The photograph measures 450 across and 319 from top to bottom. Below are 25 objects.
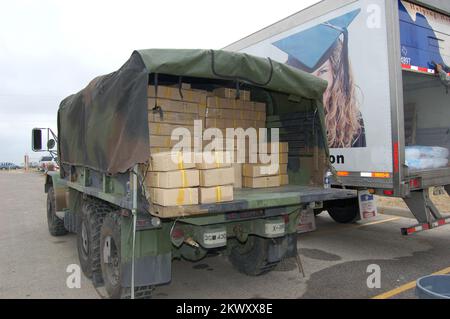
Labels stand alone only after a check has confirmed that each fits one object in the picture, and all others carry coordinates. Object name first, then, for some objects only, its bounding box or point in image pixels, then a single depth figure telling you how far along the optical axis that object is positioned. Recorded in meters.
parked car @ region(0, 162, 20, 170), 61.88
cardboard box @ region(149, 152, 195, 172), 3.76
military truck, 3.90
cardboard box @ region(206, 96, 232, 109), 5.46
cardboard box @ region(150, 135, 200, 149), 4.77
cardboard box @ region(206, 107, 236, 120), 5.45
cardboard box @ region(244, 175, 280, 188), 5.30
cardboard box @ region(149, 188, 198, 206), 3.68
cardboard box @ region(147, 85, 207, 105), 4.94
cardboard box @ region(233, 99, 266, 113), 5.75
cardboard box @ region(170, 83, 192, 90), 5.30
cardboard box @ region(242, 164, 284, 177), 5.30
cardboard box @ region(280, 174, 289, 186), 5.65
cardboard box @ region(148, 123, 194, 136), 4.79
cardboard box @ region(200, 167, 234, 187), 3.89
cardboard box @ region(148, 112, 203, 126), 4.85
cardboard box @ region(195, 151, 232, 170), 3.94
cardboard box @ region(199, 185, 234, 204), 3.88
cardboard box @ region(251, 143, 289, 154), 5.44
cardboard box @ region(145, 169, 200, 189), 3.71
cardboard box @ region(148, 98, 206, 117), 4.90
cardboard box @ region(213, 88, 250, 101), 5.70
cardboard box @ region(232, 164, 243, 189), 5.37
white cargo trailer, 5.30
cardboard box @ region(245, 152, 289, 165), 5.43
